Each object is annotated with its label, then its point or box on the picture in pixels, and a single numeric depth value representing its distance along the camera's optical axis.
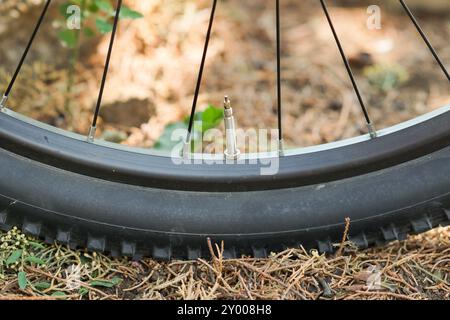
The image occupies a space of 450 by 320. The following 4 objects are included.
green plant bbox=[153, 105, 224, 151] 1.36
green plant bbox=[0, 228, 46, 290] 1.28
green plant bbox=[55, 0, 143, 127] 1.39
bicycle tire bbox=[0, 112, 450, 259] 1.27
